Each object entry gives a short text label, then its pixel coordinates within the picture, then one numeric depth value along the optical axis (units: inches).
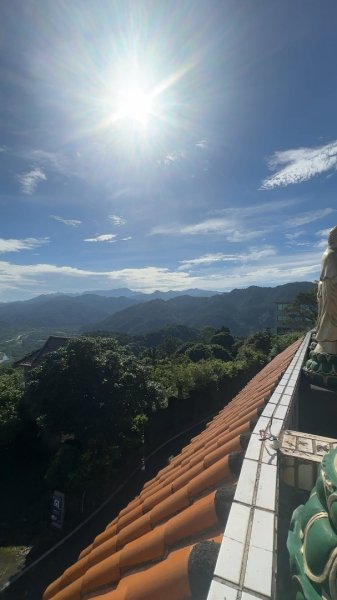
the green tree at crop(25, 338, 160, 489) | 486.3
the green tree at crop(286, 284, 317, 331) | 1622.8
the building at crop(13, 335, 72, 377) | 1067.3
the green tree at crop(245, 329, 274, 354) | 1552.7
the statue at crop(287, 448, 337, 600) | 58.8
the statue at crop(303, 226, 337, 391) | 242.8
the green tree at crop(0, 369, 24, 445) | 562.9
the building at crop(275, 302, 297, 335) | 1898.1
